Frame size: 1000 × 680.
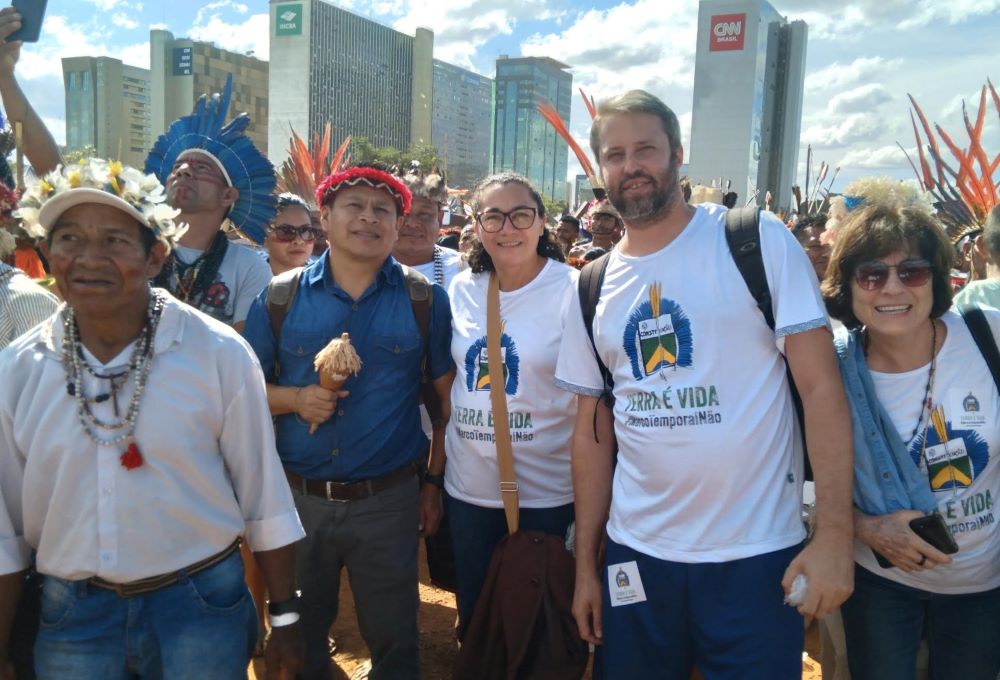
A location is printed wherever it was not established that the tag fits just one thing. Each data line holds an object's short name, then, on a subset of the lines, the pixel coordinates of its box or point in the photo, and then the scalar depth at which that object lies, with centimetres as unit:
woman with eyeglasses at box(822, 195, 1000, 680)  224
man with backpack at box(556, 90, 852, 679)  214
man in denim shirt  289
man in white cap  192
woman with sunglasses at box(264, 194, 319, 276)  478
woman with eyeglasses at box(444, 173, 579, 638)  300
